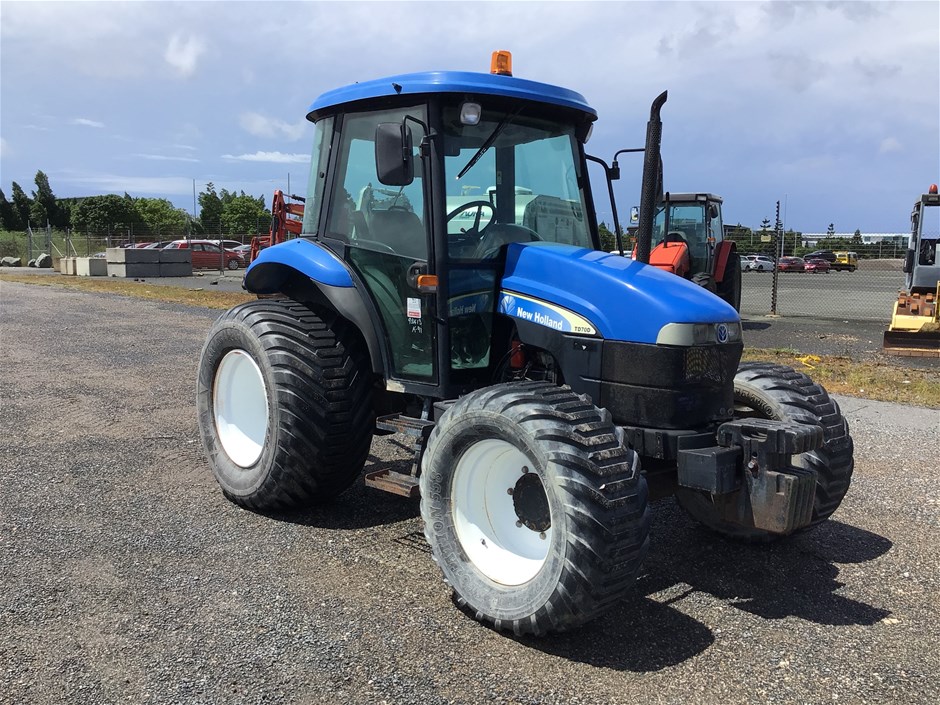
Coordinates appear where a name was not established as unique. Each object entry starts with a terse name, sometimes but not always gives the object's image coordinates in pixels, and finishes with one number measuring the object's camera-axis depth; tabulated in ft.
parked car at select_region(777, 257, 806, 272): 137.03
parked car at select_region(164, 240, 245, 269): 113.29
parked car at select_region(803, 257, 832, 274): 133.49
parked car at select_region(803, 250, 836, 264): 133.96
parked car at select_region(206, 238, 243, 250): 125.59
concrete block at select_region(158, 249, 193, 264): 95.96
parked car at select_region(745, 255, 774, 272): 142.00
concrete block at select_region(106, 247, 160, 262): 93.50
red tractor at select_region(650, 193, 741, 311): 48.39
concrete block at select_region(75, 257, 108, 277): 98.17
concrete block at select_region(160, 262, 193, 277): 96.37
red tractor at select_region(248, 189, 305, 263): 36.86
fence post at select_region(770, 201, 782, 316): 61.84
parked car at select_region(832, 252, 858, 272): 126.62
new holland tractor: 11.05
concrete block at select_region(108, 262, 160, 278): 93.80
